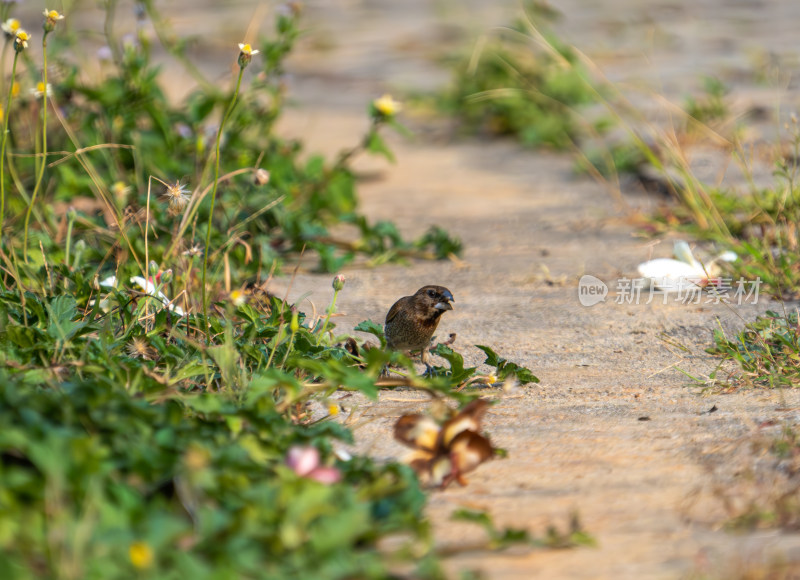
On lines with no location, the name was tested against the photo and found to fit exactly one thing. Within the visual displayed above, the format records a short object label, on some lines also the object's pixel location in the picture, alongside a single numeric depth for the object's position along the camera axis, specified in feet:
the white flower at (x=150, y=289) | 19.81
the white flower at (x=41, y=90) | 19.60
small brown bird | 20.38
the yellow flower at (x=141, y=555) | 10.39
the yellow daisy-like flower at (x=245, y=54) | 17.01
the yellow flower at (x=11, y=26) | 19.11
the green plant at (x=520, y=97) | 42.65
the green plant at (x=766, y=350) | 19.07
